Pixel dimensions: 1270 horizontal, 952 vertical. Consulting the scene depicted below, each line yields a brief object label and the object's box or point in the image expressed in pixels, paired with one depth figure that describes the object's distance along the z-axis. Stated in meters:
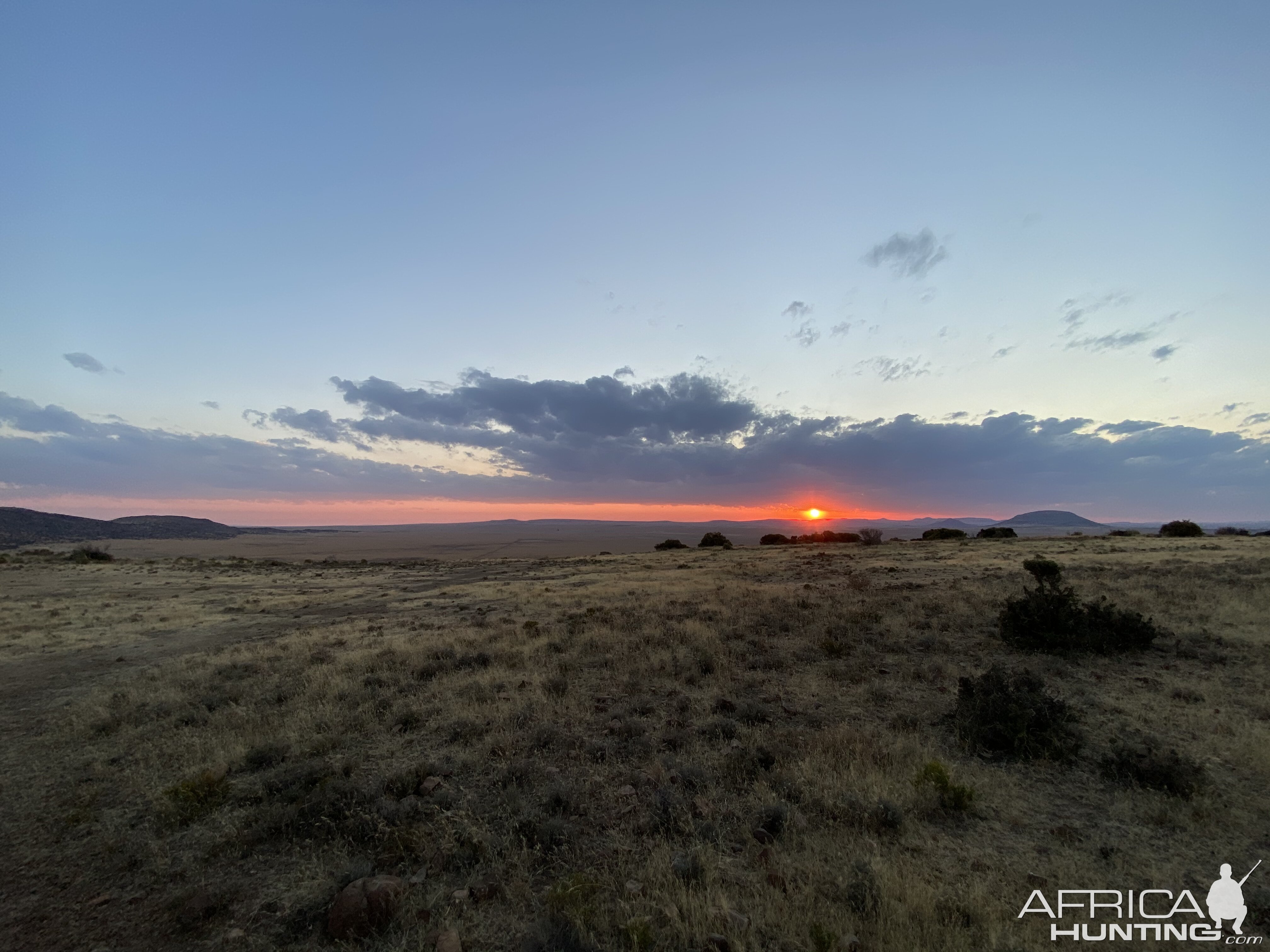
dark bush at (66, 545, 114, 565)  48.59
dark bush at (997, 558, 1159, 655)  11.46
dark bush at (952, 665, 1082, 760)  7.30
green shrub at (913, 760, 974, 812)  5.92
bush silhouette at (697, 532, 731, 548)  55.75
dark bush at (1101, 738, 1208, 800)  6.13
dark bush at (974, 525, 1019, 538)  47.34
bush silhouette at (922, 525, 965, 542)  47.28
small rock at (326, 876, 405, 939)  4.46
